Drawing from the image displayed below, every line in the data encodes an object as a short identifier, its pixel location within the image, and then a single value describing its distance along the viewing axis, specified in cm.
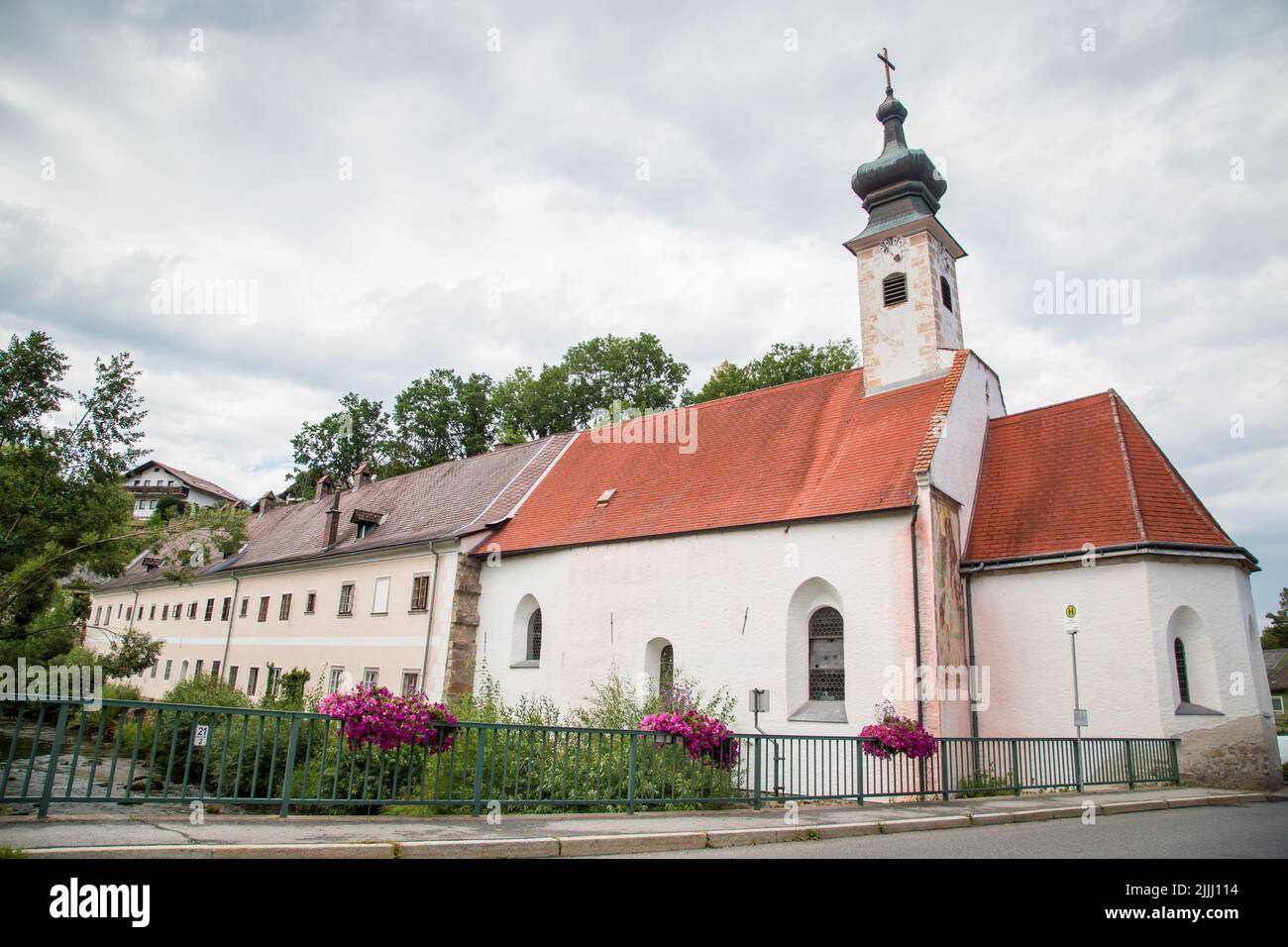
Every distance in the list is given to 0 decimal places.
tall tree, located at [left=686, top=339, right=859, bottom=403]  3425
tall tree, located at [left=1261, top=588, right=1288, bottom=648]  7338
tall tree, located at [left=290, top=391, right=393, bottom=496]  4644
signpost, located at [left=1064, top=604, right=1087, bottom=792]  1405
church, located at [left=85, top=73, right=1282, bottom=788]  1524
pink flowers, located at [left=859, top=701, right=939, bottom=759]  1192
